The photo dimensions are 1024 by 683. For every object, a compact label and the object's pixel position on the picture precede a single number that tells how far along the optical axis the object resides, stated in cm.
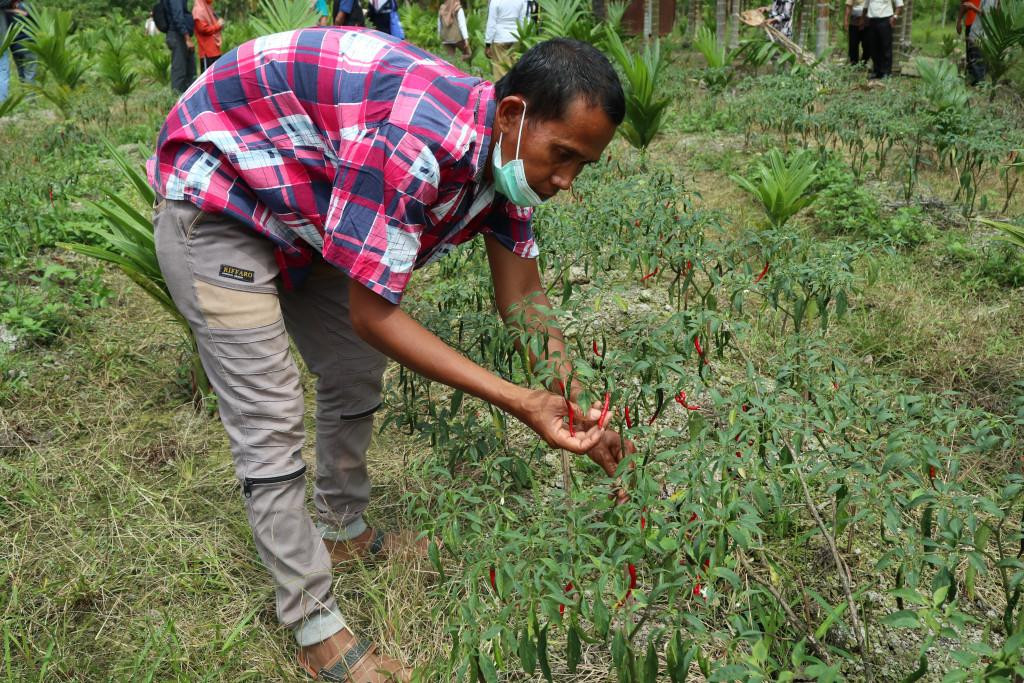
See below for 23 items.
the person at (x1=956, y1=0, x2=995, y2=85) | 722
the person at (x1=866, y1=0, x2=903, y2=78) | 771
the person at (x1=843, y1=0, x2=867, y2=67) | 802
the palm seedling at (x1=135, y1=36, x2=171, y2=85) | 1002
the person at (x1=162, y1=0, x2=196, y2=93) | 787
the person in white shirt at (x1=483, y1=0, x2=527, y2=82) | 739
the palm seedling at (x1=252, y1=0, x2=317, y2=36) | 495
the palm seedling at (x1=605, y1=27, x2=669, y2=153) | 535
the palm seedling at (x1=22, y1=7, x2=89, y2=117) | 702
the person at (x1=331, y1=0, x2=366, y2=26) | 782
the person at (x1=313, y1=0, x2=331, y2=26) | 823
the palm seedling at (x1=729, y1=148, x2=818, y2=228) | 403
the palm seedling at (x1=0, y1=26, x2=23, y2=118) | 578
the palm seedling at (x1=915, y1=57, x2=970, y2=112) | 530
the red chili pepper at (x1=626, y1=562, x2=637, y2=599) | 147
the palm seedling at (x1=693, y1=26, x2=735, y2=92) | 830
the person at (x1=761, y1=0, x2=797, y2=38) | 969
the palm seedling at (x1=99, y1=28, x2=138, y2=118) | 816
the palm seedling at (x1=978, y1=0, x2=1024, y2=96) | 585
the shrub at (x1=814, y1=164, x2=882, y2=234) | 431
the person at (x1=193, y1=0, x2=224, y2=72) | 740
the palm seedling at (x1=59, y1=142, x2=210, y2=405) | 290
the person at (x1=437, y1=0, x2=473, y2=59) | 922
